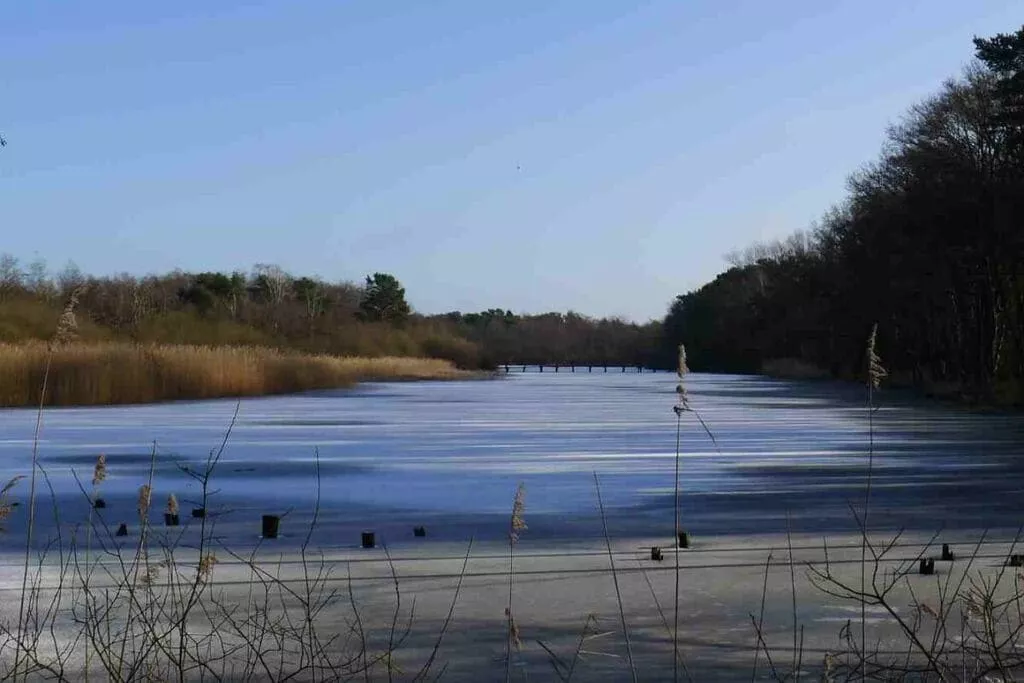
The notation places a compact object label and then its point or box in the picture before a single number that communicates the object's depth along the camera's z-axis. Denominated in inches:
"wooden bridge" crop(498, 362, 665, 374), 4913.9
